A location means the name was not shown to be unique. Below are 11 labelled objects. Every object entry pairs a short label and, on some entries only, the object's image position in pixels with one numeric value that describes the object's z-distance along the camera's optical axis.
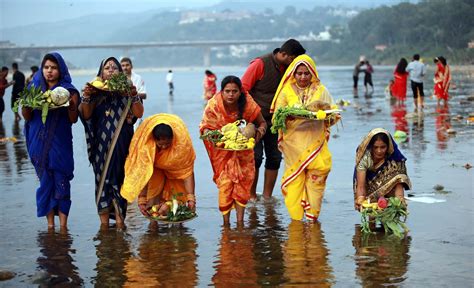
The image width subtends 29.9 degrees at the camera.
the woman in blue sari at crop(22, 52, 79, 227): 8.01
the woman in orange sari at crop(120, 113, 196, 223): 7.75
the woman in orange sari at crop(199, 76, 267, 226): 8.16
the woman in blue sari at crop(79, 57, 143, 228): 7.91
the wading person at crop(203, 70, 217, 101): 31.78
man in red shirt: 9.23
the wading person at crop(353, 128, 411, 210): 7.88
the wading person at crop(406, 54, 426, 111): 22.62
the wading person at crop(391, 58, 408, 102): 25.91
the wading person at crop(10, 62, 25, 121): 24.09
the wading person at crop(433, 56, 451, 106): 23.47
